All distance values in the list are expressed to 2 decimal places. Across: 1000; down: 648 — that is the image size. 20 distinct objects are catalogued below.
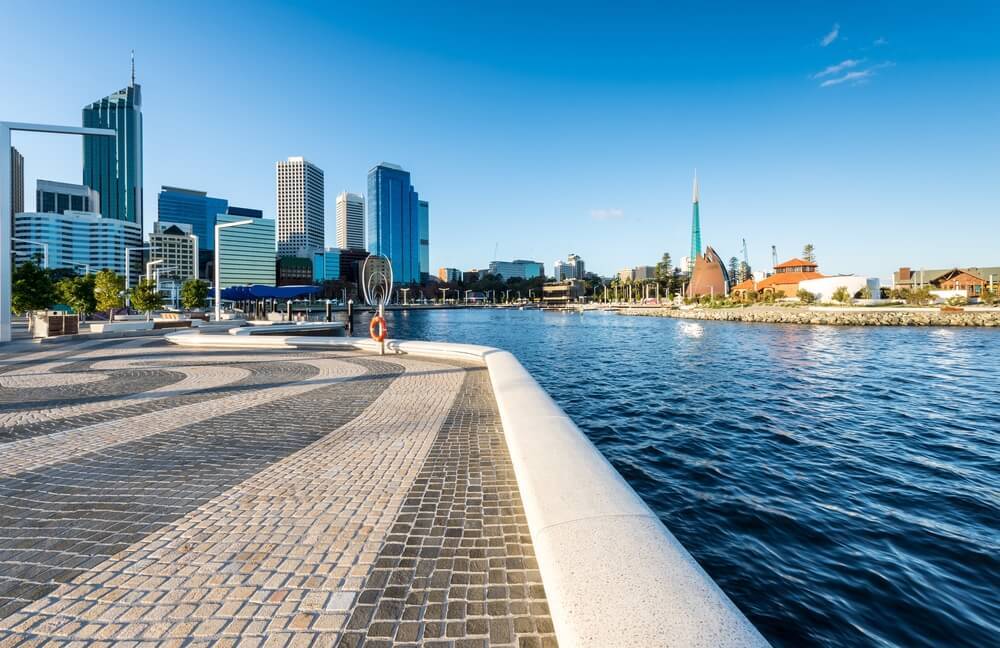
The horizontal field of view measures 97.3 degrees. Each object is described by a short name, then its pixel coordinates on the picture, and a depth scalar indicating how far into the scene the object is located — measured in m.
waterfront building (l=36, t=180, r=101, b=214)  183.62
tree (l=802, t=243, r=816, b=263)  131.62
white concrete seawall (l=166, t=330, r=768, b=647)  2.19
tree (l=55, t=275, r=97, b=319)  35.12
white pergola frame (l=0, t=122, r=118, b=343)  21.58
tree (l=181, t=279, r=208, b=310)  47.12
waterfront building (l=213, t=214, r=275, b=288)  155.38
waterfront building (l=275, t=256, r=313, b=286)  172.38
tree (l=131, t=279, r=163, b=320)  37.34
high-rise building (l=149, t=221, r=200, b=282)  158.00
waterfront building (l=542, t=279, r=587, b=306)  196.62
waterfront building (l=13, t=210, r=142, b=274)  147.88
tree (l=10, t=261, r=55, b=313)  30.38
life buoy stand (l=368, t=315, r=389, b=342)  16.70
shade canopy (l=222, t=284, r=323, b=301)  39.78
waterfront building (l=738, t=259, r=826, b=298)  99.69
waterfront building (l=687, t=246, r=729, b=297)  125.97
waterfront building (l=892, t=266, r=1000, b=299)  86.00
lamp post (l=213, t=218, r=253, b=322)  33.44
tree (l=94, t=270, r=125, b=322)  33.53
